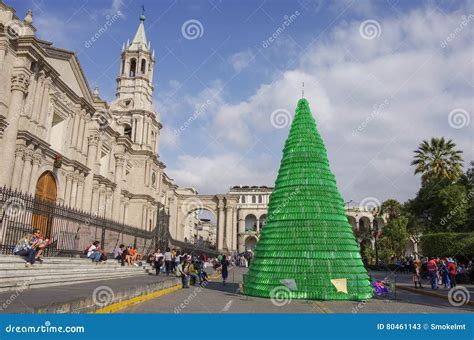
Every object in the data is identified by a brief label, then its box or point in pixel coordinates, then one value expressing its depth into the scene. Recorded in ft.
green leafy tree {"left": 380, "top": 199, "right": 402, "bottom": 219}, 149.69
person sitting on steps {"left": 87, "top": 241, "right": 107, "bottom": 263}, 56.80
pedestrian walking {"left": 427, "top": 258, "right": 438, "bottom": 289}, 56.24
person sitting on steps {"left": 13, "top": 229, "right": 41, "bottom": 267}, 38.86
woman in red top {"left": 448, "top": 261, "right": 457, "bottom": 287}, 56.54
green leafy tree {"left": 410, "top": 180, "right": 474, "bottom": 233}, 98.78
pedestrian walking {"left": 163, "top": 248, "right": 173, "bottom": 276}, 65.00
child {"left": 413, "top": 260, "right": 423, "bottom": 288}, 57.67
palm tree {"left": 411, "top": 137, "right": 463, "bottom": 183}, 108.17
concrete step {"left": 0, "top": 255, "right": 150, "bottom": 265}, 36.13
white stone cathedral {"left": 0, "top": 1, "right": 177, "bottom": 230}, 62.28
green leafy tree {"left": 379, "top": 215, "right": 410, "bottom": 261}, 138.31
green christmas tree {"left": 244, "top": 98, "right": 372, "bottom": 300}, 35.04
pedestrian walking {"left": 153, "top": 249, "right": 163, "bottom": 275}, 65.63
